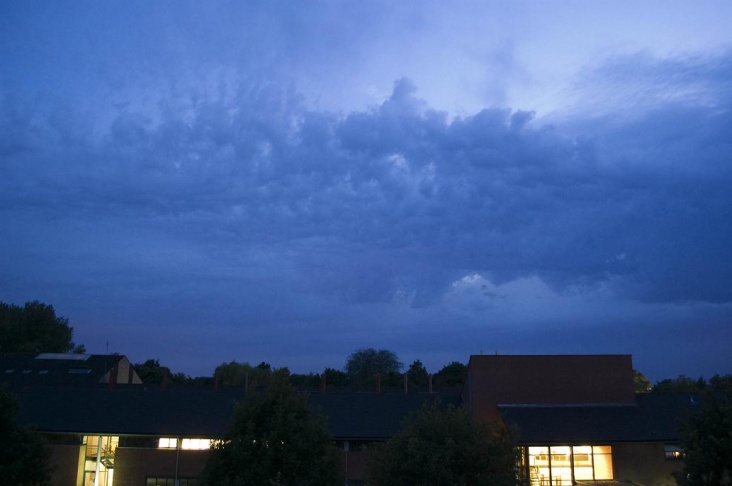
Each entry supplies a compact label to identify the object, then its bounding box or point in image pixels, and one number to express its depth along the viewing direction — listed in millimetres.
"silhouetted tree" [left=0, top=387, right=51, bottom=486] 22359
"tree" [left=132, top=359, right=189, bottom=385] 87188
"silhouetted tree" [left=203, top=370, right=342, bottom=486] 17031
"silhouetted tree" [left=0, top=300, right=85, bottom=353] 81062
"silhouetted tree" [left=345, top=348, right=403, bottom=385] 95375
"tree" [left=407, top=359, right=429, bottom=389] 90456
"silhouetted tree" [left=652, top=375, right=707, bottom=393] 67862
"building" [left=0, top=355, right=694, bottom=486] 34094
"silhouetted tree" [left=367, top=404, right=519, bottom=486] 17328
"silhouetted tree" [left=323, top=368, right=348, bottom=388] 92250
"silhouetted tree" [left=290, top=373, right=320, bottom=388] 90394
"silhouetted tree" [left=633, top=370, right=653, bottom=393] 72938
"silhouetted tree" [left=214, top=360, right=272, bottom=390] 84438
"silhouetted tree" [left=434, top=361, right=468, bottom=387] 85919
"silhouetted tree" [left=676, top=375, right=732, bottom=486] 17391
